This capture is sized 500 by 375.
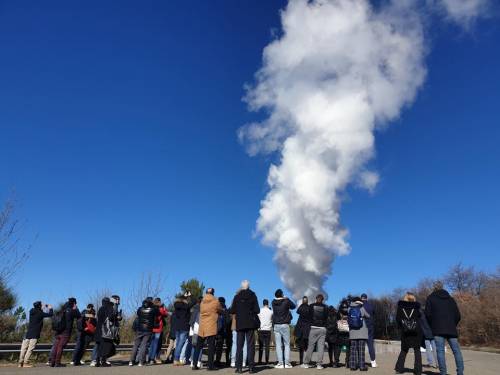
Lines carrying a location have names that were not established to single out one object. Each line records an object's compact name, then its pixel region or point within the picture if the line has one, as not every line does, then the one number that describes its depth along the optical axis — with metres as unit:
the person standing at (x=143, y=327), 12.60
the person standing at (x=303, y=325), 12.45
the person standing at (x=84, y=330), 13.01
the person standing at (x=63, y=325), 12.55
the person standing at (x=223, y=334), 12.20
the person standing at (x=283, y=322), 11.45
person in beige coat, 10.64
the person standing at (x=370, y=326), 11.74
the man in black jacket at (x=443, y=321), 9.12
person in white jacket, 12.64
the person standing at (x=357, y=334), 10.84
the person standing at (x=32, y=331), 12.81
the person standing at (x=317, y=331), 11.49
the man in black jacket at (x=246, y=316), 10.28
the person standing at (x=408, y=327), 9.84
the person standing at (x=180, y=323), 12.85
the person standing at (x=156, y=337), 13.30
